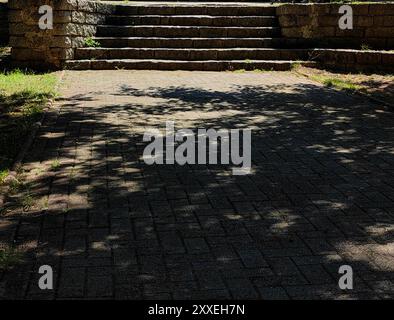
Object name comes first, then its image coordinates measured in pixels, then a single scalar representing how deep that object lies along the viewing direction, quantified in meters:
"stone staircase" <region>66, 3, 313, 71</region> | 12.64
